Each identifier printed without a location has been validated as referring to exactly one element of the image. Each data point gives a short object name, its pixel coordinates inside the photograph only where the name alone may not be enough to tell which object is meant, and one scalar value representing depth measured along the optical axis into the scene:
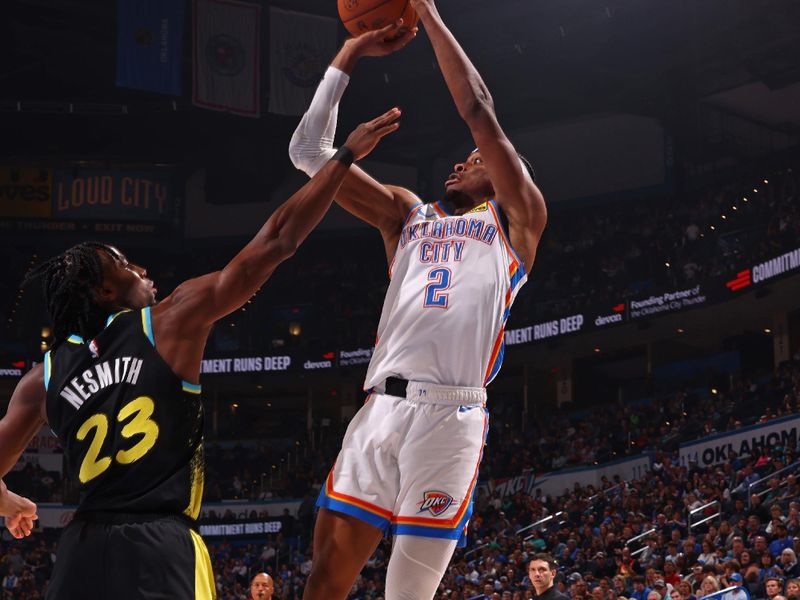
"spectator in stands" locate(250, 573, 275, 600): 8.55
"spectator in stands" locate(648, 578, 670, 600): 12.52
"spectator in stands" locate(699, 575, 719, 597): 11.72
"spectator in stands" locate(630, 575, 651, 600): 13.23
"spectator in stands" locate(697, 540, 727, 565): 13.58
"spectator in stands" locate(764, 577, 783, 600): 11.16
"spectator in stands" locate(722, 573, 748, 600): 11.09
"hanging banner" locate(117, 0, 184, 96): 22.86
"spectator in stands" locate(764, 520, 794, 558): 12.85
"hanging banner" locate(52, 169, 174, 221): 31.88
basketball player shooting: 4.19
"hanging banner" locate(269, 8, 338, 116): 23.62
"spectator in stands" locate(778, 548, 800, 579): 12.13
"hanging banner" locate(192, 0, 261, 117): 23.59
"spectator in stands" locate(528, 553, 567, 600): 8.67
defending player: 3.18
